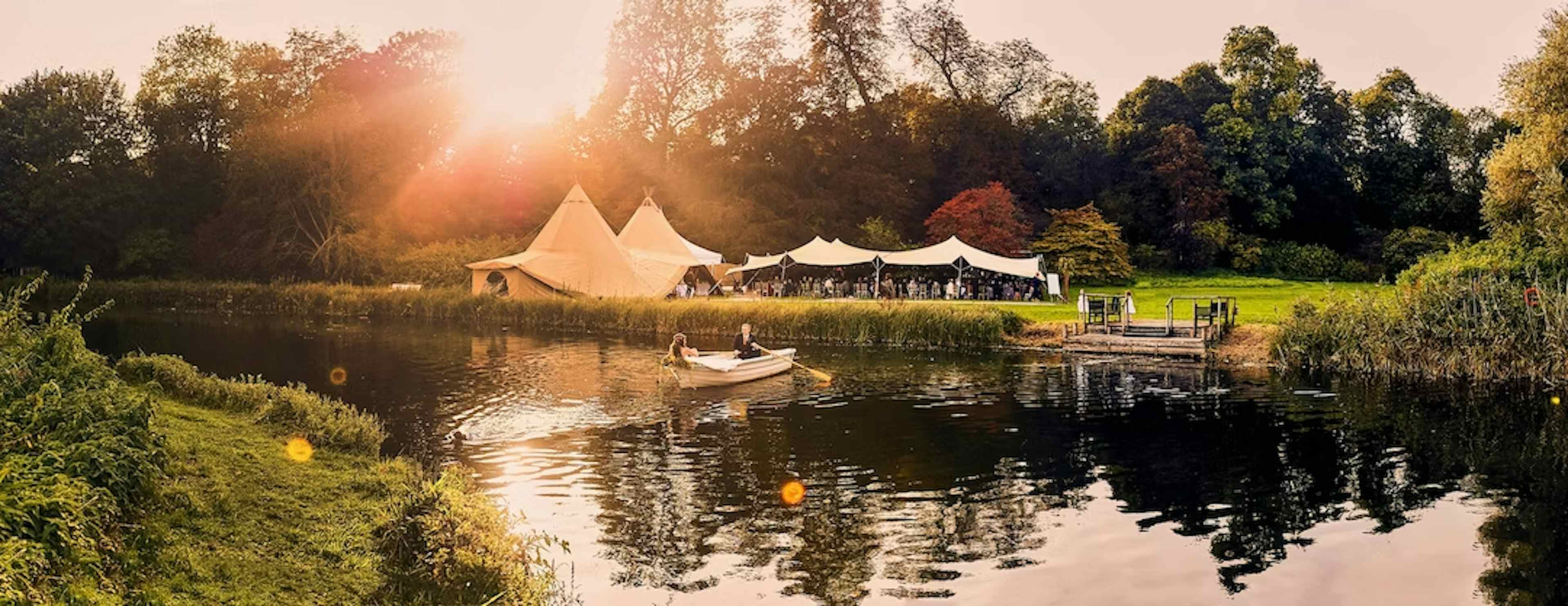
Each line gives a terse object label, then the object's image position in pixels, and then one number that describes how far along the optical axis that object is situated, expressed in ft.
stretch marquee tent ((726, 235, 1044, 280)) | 138.62
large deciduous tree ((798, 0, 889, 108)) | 216.13
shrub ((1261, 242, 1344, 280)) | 176.76
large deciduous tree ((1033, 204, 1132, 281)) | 163.02
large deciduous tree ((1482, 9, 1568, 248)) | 84.33
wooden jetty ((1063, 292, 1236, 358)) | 94.07
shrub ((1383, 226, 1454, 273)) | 174.91
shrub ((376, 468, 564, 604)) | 27.27
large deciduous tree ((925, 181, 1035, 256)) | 164.45
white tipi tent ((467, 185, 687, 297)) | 153.58
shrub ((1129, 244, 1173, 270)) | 178.60
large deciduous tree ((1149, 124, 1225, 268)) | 179.63
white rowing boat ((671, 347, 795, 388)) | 72.90
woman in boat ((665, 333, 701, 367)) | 72.33
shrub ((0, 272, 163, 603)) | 20.77
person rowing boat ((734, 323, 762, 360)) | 76.84
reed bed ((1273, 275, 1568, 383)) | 72.23
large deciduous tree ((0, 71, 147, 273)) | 203.00
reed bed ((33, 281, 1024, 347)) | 104.94
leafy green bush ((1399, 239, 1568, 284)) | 80.64
